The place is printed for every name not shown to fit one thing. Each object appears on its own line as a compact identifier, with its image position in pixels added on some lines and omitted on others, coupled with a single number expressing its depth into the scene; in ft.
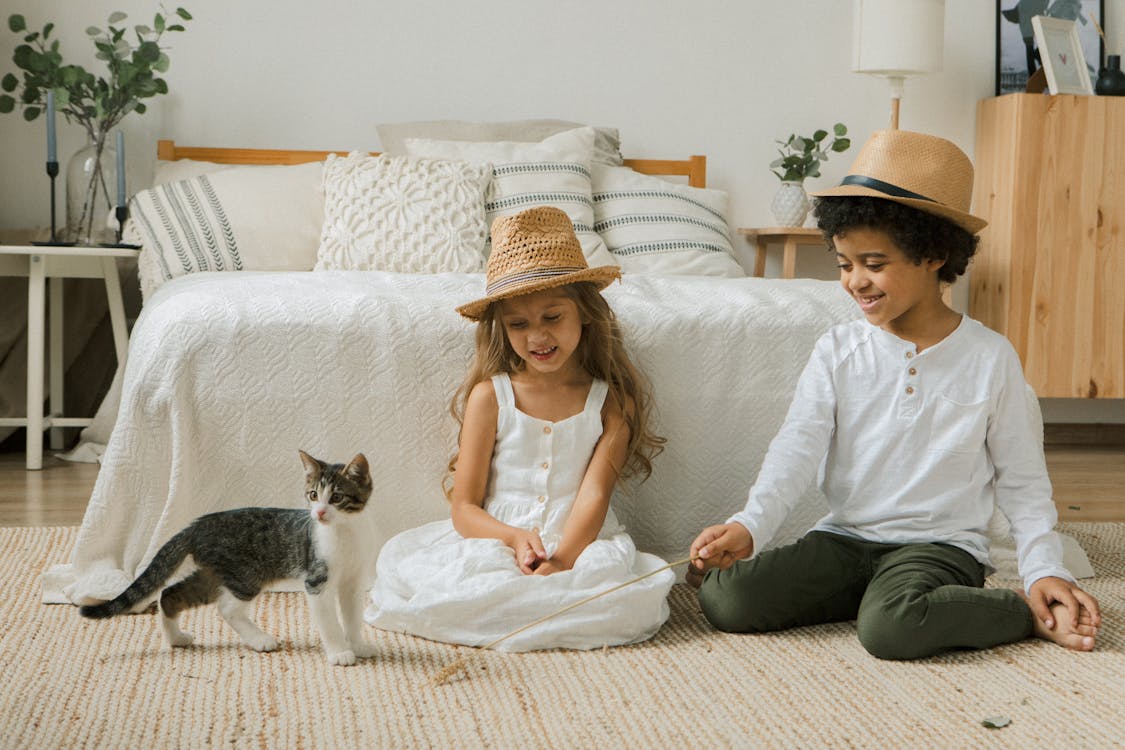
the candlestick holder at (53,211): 9.83
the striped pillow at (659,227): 10.25
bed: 6.04
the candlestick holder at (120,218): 10.12
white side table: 9.61
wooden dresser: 11.84
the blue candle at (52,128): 9.79
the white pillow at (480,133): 11.18
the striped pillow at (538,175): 9.95
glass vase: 10.51
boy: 5.54
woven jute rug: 4.26
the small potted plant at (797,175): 12.25
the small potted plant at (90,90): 10.34
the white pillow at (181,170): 10.53
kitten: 4.95
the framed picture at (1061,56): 12.10
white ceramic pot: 12.24
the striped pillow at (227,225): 9.42
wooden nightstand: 12.01
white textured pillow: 9.04
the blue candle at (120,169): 10.00
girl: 5.30
